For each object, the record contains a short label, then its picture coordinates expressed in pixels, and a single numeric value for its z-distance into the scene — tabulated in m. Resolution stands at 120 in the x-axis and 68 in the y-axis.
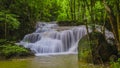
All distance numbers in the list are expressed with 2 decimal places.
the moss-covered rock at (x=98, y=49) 5.65
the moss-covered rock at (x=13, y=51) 8.35
